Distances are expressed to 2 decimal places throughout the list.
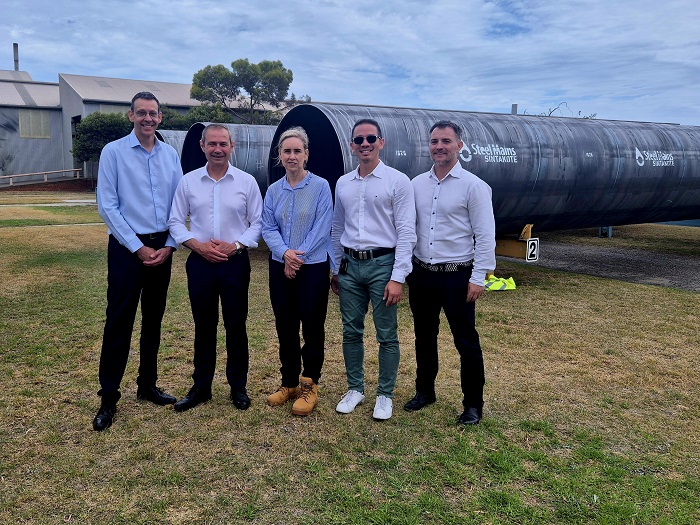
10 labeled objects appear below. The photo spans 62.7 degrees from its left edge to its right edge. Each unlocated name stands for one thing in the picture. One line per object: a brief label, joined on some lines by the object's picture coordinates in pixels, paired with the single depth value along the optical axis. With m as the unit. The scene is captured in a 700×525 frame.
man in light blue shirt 3.95
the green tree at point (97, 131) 37.31
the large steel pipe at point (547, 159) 8.14
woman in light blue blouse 4.09
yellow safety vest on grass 8.59
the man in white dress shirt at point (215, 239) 4.08
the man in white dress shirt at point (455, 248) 3.93
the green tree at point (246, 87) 42.97
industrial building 42.22
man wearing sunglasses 3.95
